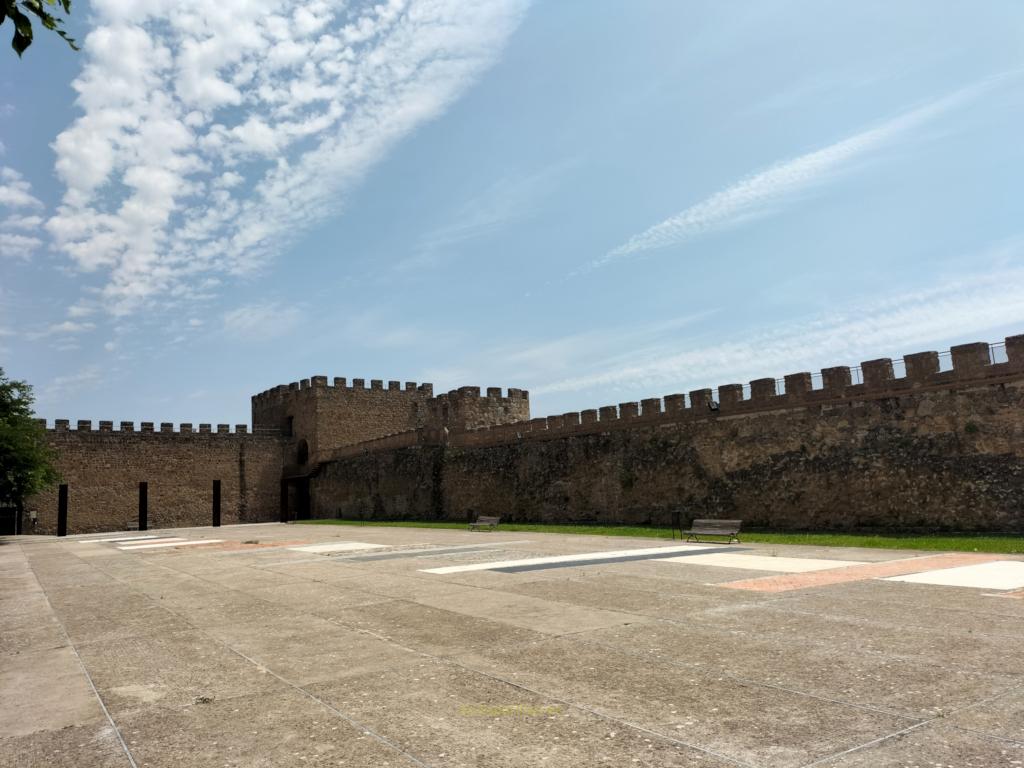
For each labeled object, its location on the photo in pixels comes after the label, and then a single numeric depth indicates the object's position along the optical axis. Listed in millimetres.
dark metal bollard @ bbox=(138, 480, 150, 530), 36438
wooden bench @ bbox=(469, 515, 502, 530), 21609
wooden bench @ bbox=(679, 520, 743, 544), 14800
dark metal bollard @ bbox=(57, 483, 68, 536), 34156
